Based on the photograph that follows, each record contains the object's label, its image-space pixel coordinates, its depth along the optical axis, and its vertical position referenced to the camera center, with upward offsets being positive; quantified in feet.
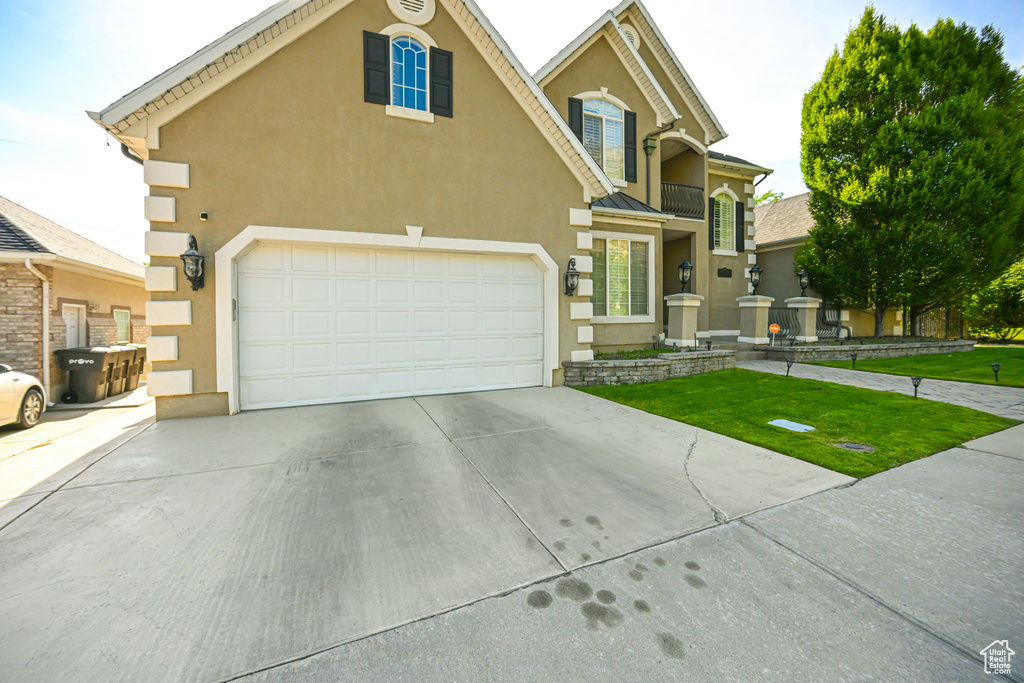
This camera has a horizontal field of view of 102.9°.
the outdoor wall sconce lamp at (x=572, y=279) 27.17 +3.78
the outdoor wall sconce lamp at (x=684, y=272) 36.14 +5.65
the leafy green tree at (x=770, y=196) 128.16 +43.96
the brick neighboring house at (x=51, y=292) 30.45 +3.83
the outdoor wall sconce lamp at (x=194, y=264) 19.10 +3.45
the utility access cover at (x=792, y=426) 18.01 -4.16
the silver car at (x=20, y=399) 23.14 -3.64
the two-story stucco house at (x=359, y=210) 19.76 +7.02
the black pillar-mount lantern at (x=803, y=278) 42.76 +5.99
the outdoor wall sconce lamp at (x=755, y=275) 44.83 +6.64
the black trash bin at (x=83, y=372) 32.14 -2.74
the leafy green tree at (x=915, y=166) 40.06 +17.13
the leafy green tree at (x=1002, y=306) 57.26 +3.99
